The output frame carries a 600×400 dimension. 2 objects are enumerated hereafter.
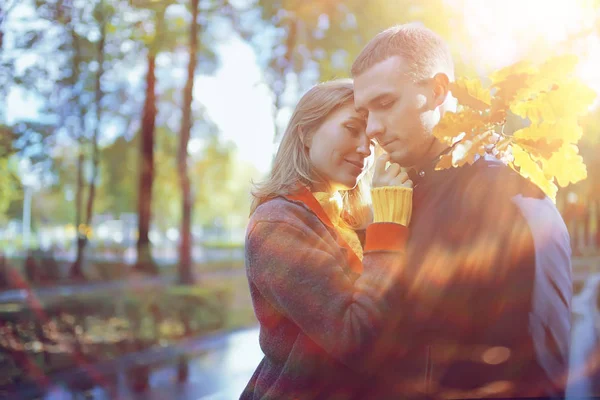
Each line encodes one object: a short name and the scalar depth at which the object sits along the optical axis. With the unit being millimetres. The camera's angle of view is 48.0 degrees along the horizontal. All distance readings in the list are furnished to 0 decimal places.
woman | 1814
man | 1604
